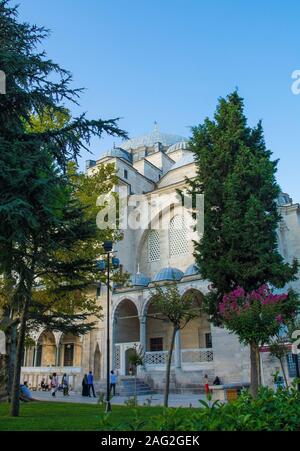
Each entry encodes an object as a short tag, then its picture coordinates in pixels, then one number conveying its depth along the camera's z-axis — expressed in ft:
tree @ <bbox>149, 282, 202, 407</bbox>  37.04
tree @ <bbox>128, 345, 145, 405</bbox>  53.36
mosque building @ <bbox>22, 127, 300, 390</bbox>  65.00
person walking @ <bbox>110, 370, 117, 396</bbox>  60.29
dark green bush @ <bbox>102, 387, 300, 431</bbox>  9.37
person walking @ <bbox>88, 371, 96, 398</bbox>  63.02
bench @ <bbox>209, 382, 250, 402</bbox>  42.11
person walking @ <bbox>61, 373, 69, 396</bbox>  67.83
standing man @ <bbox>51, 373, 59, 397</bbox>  73.67
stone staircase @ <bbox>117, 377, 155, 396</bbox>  64.23
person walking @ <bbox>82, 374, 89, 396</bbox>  62.85
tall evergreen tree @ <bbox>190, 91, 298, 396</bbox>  40.91
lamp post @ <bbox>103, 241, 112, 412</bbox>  38.63
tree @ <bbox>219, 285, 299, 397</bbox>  30.94
